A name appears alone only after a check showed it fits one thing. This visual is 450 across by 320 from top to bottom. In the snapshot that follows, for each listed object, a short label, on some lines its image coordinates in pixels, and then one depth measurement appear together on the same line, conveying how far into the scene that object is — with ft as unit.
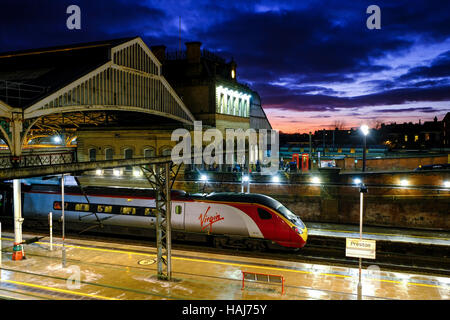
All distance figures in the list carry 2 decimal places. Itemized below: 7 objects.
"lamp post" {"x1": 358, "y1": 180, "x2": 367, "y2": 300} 40.24
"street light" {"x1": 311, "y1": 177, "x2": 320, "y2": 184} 88.79
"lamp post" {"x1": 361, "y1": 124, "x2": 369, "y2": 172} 83.64
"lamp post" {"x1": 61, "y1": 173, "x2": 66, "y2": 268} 51.80
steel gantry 45.83
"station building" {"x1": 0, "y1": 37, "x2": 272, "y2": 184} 66.80
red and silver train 57.72
